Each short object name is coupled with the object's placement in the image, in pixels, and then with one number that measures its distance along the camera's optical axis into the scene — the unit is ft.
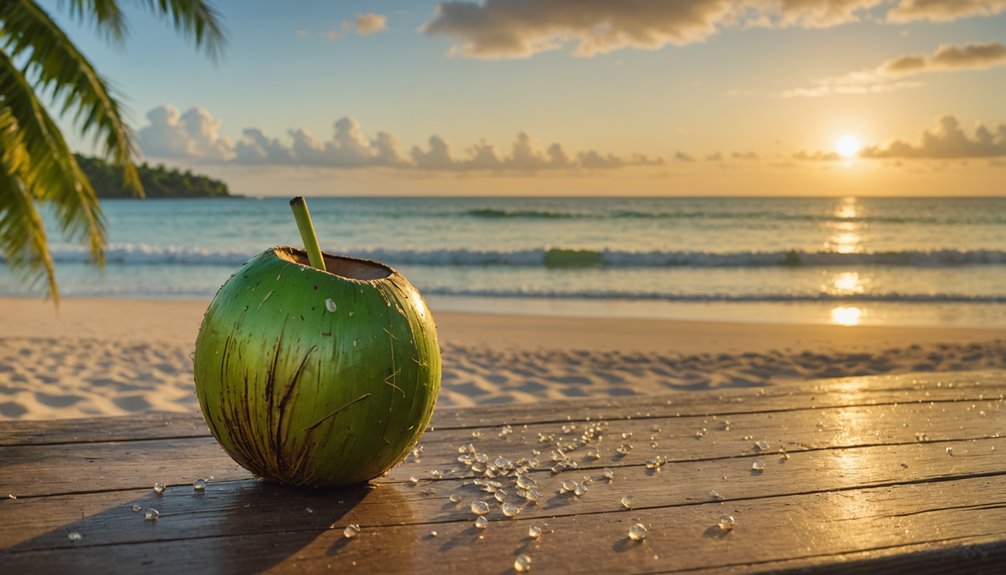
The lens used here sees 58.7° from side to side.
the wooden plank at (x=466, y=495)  1.73
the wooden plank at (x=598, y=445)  2.00
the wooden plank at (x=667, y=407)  2.32
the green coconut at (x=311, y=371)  1.72
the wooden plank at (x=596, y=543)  1.55
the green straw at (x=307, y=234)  1.85
